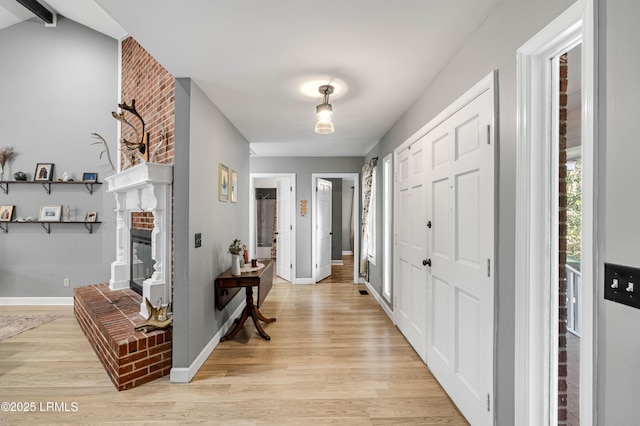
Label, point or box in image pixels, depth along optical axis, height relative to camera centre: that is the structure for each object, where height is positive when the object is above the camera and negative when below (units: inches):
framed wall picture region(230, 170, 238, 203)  129.4 +14.1
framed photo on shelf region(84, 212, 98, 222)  155.9 -0.5
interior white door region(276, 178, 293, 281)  210.7 -9.2
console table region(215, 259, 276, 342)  110.3 -30.7
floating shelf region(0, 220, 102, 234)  153.6 -4.3
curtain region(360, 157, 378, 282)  187.8 +4.1
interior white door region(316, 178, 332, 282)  213.2 -9.3
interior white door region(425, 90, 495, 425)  60.0 -9.8
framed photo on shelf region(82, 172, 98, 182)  156.3 +21.5
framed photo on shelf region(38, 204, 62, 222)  154.3 +1.6
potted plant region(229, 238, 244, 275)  114.8 -16.8
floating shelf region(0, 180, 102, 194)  151.4 +17.7
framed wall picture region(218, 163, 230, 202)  113.0 +13.9
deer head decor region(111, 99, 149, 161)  106.5 +28.9
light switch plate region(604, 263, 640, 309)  31.1 -7.6
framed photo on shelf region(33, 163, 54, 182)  153.1 +23.5
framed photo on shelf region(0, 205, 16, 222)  152.5 +1.5
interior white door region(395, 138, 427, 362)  97.6 -11.2
